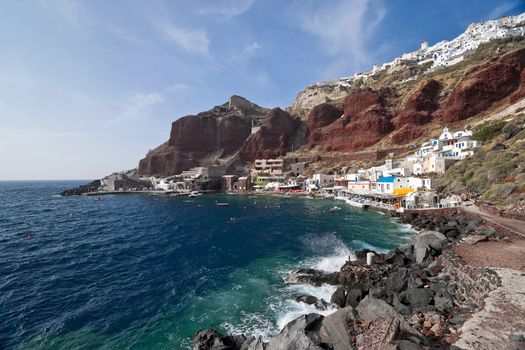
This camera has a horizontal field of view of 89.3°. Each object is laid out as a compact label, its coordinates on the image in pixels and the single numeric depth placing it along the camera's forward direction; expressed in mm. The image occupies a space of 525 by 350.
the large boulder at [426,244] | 21828
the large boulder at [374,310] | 12484
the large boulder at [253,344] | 12266
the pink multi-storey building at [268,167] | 113062
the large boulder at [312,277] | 21562
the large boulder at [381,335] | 10016
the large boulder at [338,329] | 11227
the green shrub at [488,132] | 58953
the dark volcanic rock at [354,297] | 16969
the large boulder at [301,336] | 11180
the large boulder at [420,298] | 14336
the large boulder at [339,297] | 17969
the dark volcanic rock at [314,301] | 18000
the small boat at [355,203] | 59544
